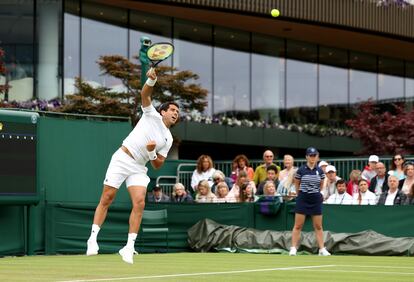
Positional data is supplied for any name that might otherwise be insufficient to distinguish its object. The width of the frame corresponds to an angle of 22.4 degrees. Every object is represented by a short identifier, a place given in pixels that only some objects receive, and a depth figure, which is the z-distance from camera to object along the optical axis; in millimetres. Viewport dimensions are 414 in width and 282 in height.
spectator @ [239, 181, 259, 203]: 20953
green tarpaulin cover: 18609
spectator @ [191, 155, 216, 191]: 22125
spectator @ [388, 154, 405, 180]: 19656
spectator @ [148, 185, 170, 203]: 21766
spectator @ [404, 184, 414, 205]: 18984
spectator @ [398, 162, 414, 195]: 18703
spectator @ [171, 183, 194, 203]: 21547
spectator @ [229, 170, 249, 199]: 20828
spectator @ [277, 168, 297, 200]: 20750
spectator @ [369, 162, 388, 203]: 19703
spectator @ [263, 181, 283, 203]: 20562
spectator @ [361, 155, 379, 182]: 20625
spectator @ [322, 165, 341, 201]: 20266
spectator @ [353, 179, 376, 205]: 19544
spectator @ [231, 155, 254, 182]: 21906
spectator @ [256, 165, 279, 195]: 21125
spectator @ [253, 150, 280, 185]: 21781
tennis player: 12523
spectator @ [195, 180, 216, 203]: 21281
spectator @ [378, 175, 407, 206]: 19062
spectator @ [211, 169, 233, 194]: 21516
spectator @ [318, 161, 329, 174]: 20922
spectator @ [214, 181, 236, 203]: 21141
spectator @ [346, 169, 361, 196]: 20062
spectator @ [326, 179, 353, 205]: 20047
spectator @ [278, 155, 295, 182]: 20859
